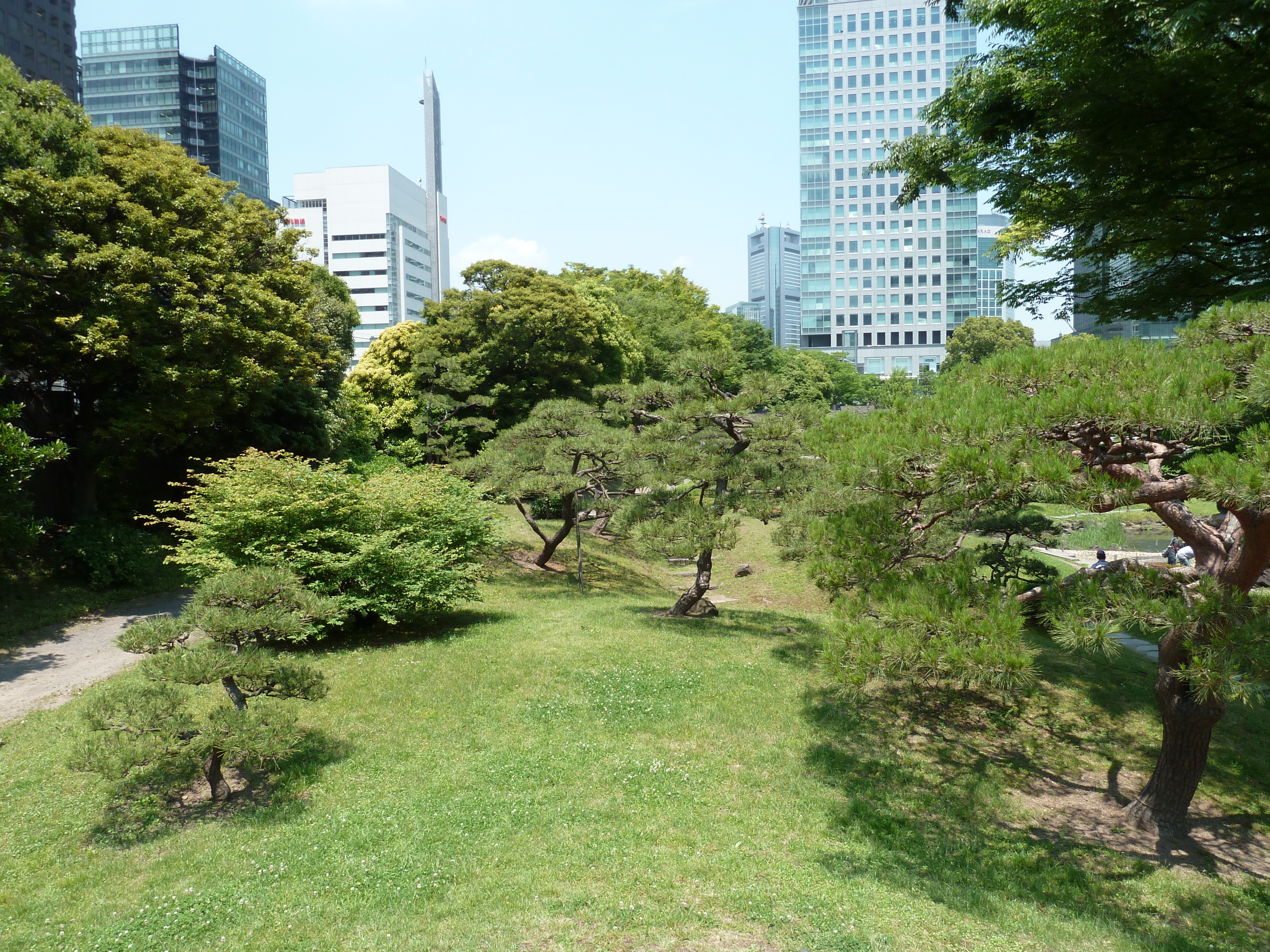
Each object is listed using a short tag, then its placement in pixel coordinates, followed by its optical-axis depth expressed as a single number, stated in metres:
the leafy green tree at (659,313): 34.47
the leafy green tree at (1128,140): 7.32
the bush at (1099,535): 21.22
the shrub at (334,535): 10.48
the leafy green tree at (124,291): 11.41
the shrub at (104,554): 12.71
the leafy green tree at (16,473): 8.91
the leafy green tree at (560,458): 13.96
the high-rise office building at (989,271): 97.94
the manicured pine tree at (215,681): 5.66
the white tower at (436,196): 89.88
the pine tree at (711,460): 11.27
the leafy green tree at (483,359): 23.02
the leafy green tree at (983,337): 50.16
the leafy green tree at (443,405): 22.03
